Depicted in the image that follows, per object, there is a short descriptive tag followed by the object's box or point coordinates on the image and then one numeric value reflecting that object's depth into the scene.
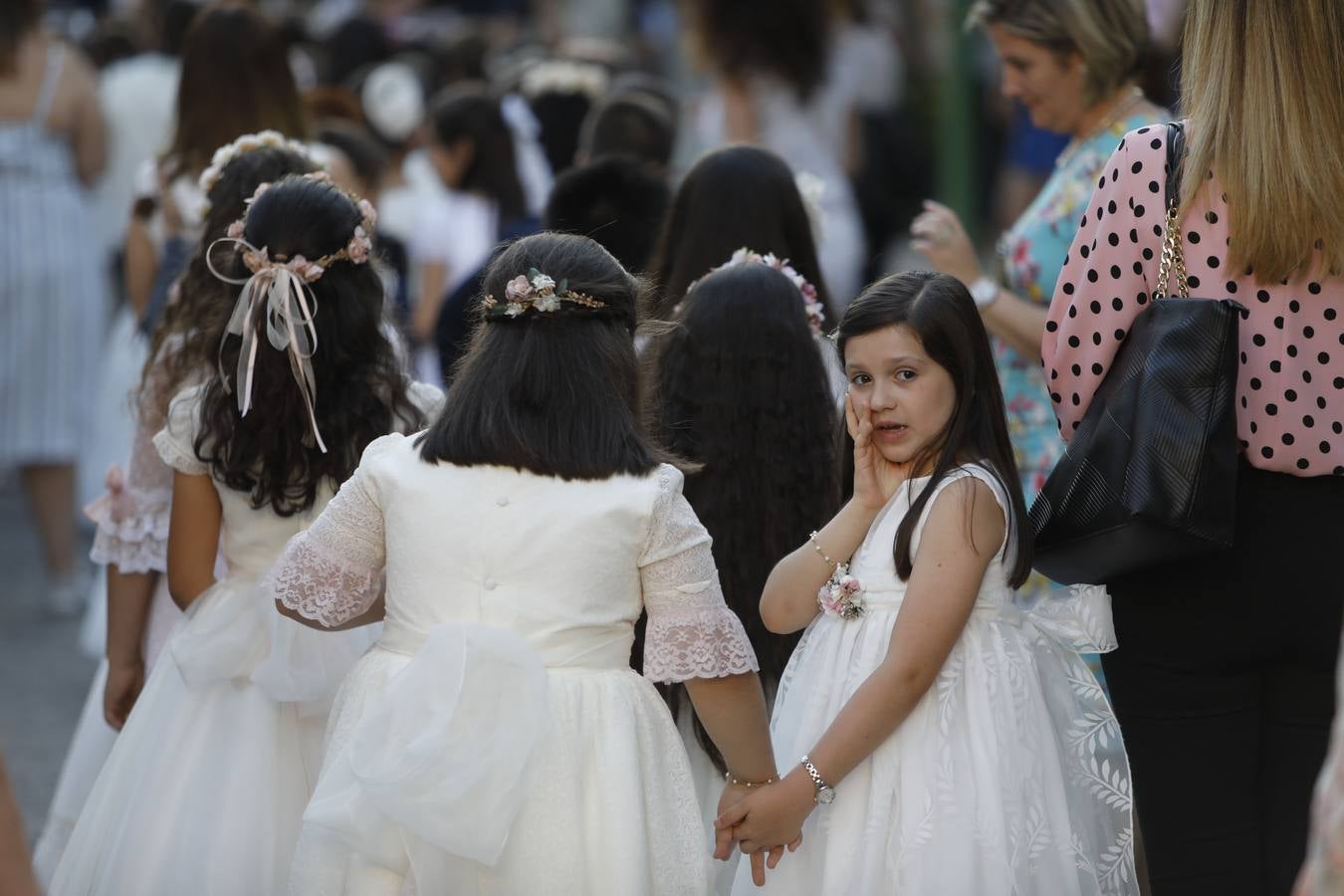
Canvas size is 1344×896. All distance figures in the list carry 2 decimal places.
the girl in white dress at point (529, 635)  5.91
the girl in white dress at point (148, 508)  8.18
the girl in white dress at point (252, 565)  7.14
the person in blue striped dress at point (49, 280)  15.25
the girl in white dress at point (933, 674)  6.16
